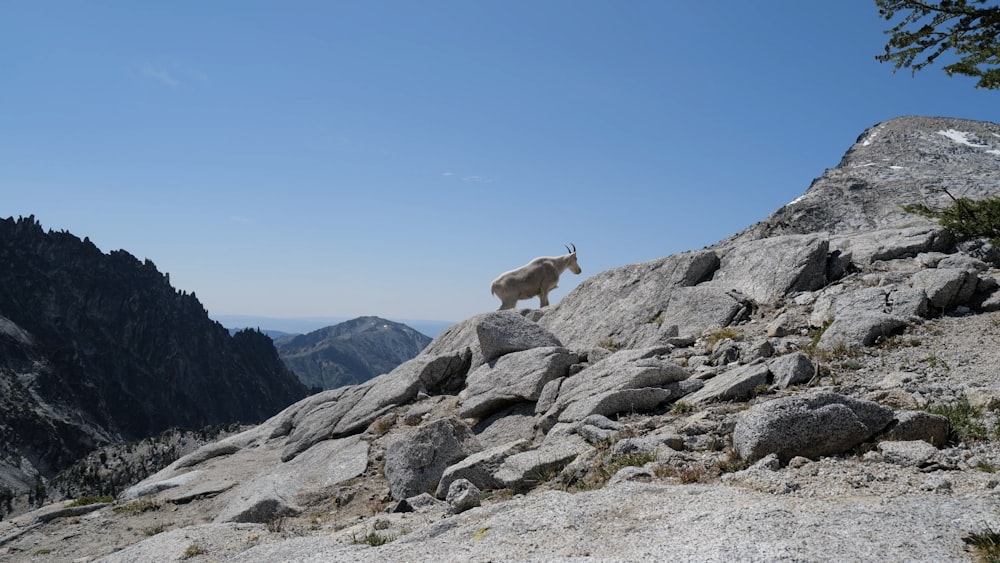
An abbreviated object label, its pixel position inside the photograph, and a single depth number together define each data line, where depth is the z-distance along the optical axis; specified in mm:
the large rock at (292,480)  13609
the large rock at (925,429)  8562
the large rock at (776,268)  18469
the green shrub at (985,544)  5477
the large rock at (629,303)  20484
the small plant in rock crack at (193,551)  10828
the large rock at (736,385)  12008
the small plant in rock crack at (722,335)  15859
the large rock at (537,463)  10789
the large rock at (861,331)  13579
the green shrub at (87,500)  19688
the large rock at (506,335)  18906
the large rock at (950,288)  14633
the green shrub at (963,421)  8453
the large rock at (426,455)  12938
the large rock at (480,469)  11422
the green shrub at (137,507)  18141
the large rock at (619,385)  12852
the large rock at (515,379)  16125
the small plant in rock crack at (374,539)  8883
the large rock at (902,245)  18812
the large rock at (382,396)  20641
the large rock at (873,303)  14539
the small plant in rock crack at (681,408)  12078
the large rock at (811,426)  8664
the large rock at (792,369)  11984
